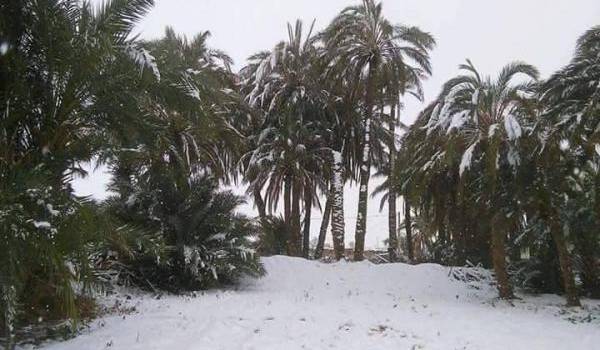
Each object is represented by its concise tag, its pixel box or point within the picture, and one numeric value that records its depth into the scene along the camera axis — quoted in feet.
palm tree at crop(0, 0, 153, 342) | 18.30
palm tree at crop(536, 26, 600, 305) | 33.53
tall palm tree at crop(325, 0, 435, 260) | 61.52
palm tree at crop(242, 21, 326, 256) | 65.31
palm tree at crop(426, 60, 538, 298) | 38.78
